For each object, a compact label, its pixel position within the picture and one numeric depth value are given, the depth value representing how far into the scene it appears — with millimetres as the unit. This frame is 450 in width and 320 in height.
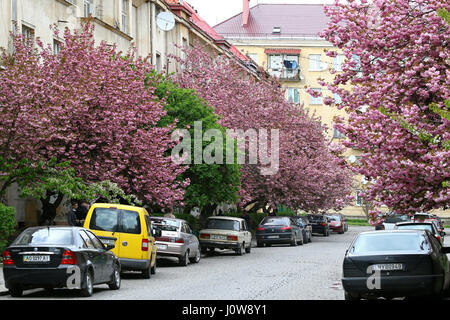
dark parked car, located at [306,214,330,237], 64312
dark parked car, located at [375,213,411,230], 51856
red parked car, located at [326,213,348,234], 71500
